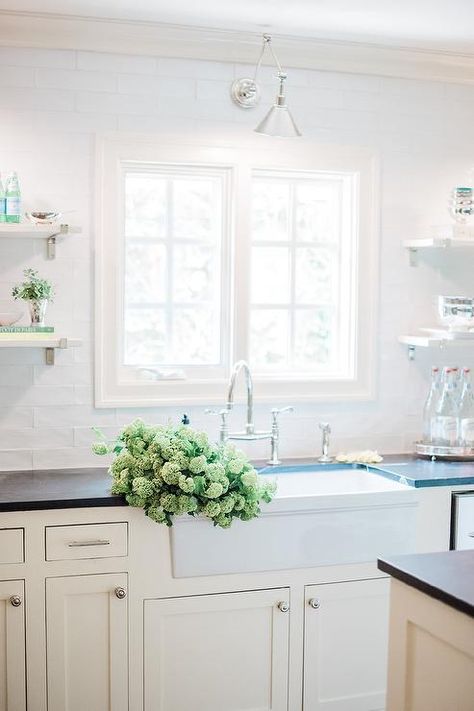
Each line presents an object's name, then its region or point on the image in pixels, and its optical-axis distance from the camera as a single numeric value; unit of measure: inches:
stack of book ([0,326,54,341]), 130.6
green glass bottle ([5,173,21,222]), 132.0
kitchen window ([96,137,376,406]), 143.3
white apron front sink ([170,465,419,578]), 121.7
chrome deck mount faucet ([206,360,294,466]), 139.6
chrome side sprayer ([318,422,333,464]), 149.1
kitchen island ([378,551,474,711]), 77.2
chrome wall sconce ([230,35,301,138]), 125.9
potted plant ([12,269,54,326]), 132.6
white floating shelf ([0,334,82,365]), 129.4
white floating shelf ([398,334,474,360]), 147.6
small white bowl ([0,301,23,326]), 132.9
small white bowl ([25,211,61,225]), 132.6
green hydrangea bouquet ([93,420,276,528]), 116.6
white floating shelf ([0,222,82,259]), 130.2
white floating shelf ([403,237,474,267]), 149.2
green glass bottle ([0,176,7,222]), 131.8
